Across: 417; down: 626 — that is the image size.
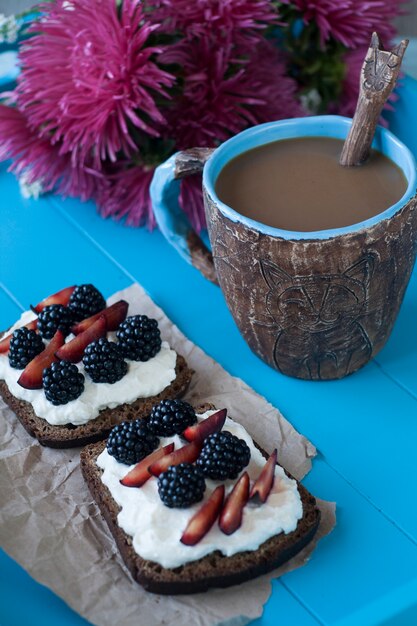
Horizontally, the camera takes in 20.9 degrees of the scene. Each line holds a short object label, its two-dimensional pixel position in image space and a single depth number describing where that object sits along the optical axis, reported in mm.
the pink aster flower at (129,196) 639
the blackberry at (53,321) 552
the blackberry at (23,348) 539
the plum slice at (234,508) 466
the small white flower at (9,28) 681
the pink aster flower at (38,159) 640
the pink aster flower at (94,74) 583
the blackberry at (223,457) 478
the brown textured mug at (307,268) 490
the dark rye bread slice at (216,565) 466
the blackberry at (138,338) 538
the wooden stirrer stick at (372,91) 507
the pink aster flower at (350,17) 636
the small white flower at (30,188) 667
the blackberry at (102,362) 523
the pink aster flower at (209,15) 602
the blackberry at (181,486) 466
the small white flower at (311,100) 680
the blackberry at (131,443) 492
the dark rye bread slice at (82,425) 526
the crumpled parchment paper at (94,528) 467
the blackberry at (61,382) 517
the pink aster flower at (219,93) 612
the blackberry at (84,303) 559
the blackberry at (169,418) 502
